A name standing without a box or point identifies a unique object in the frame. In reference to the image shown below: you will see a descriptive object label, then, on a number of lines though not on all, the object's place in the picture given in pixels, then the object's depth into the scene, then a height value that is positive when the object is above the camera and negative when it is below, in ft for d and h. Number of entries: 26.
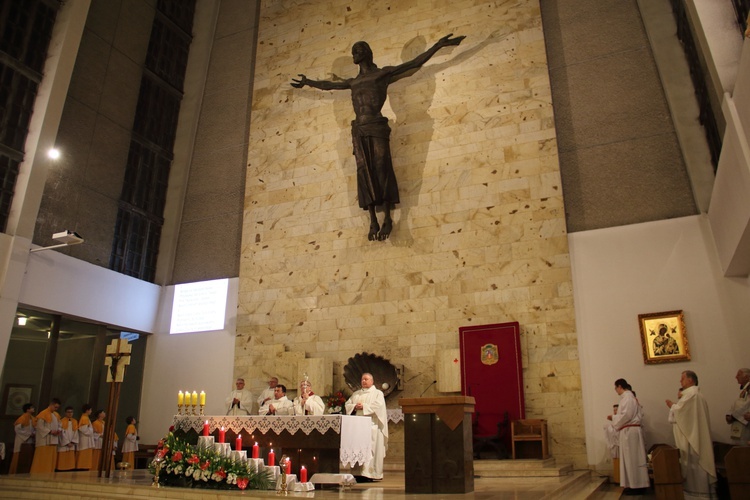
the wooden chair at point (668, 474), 21.90 -0.91
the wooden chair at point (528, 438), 28.05 +0.32
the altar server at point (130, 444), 35.29 -0.34
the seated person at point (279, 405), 25.41 +1.49
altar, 21.57 +0.21
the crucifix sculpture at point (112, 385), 24.17 +2.12
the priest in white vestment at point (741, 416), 22.36 +1.17
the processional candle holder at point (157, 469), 20.08 -0.95
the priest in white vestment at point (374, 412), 23.82 +1.18
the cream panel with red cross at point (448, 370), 31.48 +3.69
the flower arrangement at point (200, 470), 18.89 -0.92
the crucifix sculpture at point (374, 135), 34.99 +17.01
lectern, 17.90 -0.07
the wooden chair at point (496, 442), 28.45 +0.10
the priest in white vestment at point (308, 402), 25.02 +1.57
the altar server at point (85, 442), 33.37 -0.23
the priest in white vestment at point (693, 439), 22.50 +0.32
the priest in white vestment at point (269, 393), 32.01 +2.49
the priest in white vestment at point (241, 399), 33.04 +2.20
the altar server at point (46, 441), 31.12 -0.19
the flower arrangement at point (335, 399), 31.07 +2.15
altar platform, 18.02 -1.48
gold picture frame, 27.76 +4.89
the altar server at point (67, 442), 32.24 -0.24
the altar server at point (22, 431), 30.71 +0.29
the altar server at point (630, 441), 24.06 +0.23
